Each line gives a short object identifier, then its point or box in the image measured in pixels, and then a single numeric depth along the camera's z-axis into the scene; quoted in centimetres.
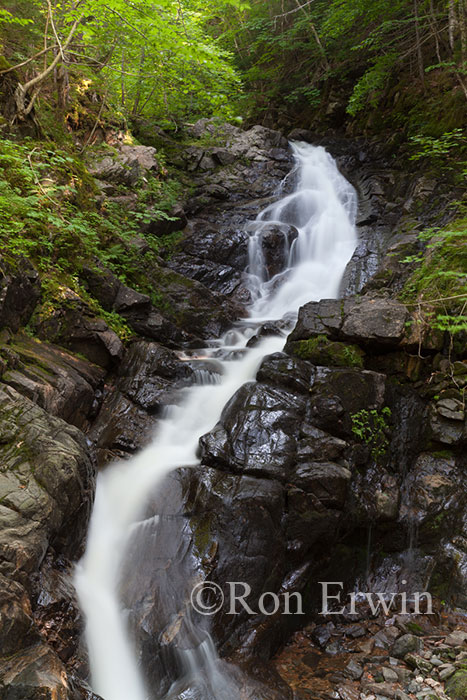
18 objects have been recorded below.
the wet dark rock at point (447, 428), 500
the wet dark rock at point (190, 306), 791
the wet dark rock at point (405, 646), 382
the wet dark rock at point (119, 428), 518
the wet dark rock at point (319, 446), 467
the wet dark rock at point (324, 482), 446
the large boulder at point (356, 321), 546
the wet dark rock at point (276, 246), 991
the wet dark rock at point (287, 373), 527
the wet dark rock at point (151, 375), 582
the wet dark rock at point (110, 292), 665
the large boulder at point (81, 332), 561
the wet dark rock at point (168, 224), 951
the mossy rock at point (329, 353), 545
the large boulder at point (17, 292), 467
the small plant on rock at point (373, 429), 504
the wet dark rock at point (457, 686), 319
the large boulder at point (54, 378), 440
